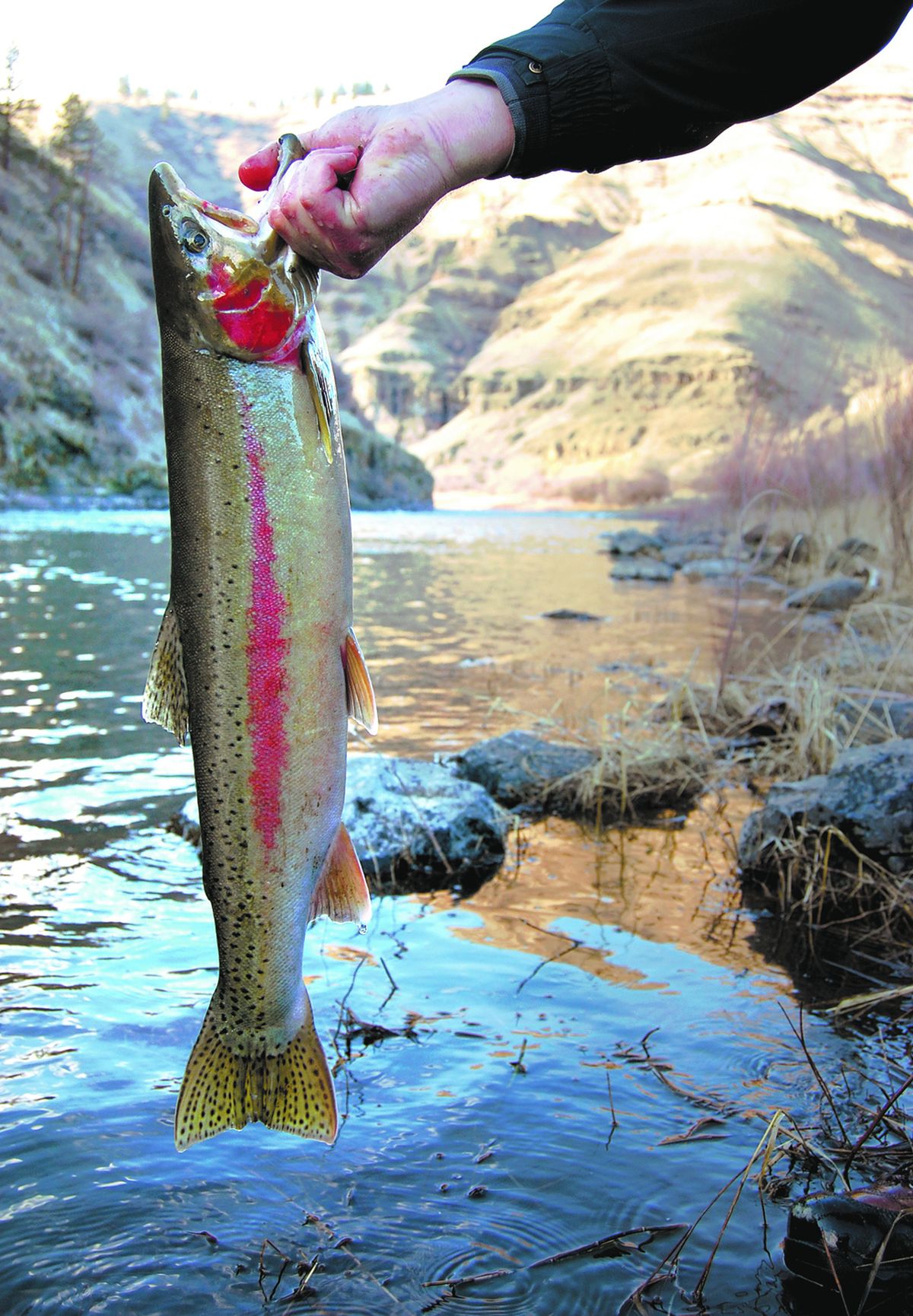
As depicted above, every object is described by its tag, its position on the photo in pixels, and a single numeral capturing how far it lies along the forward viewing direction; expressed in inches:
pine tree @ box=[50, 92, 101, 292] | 2746.1
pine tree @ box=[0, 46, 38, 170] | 2544.3
